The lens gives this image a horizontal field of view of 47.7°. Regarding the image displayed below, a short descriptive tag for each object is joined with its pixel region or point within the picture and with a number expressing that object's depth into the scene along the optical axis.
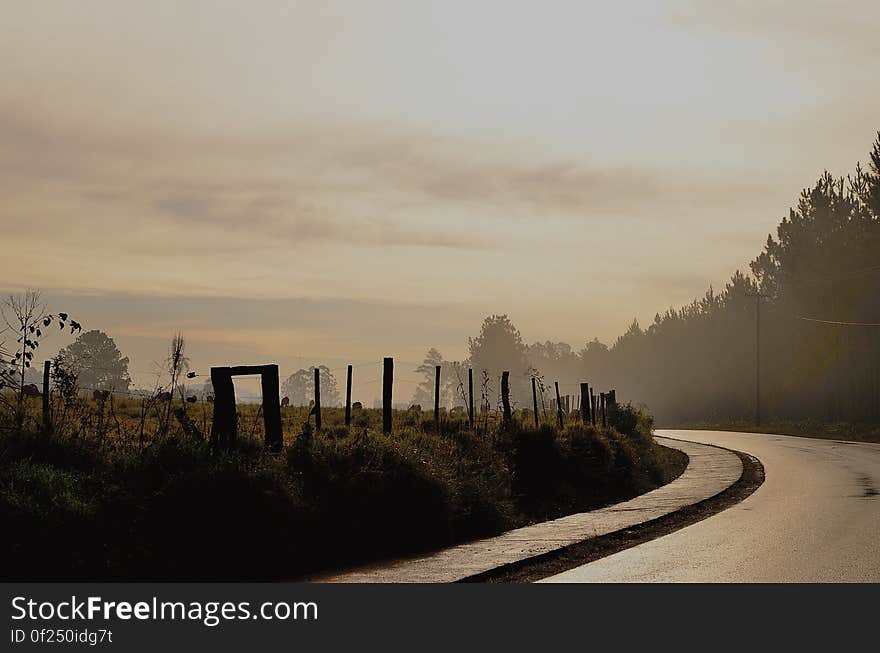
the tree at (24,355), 12.31
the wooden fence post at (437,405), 20.71
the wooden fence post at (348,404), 23.30
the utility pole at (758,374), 71.44
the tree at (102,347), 118.81
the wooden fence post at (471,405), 21.94
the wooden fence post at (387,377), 20.06
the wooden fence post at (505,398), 23.34
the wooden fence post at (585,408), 31.45
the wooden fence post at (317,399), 20.74
